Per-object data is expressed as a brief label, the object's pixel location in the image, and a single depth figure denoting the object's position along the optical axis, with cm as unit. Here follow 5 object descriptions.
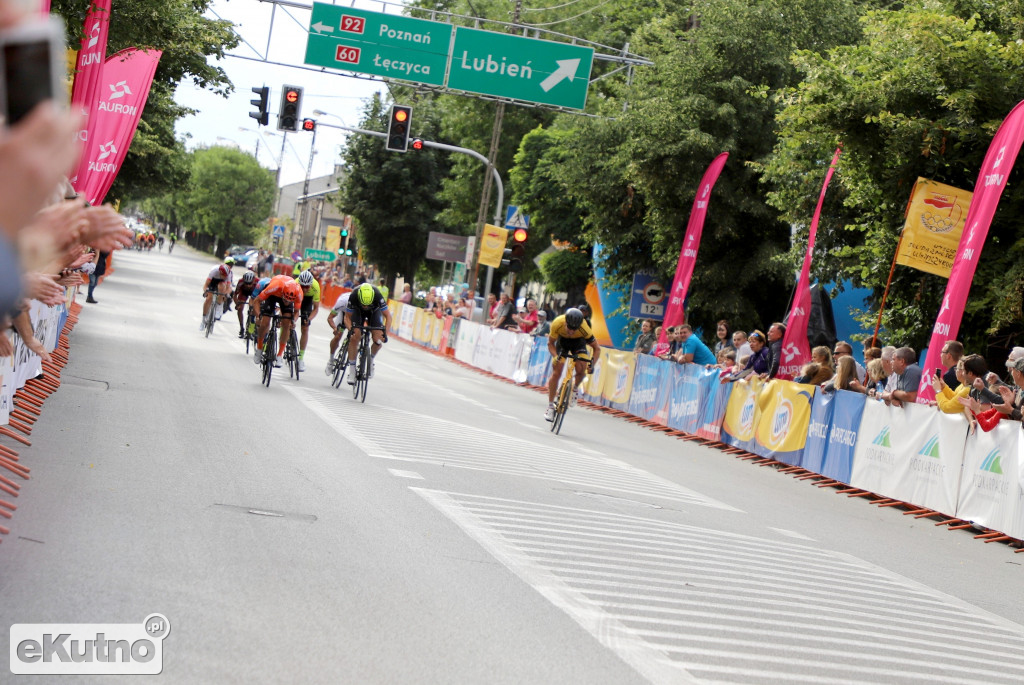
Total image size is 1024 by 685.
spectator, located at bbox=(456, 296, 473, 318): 3682
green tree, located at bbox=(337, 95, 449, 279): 6138
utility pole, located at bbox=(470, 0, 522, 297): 3481
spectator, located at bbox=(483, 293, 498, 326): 3769
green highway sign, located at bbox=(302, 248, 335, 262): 7300
